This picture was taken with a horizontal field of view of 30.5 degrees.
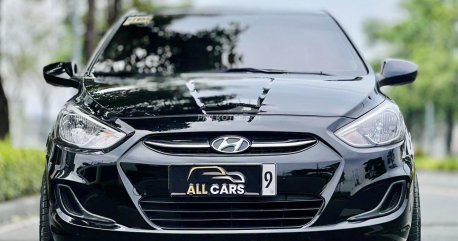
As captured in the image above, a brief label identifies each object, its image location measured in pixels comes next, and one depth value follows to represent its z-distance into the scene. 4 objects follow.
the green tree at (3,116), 12.60
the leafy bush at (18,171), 8.68
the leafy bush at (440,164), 31.33
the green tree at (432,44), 37.38
